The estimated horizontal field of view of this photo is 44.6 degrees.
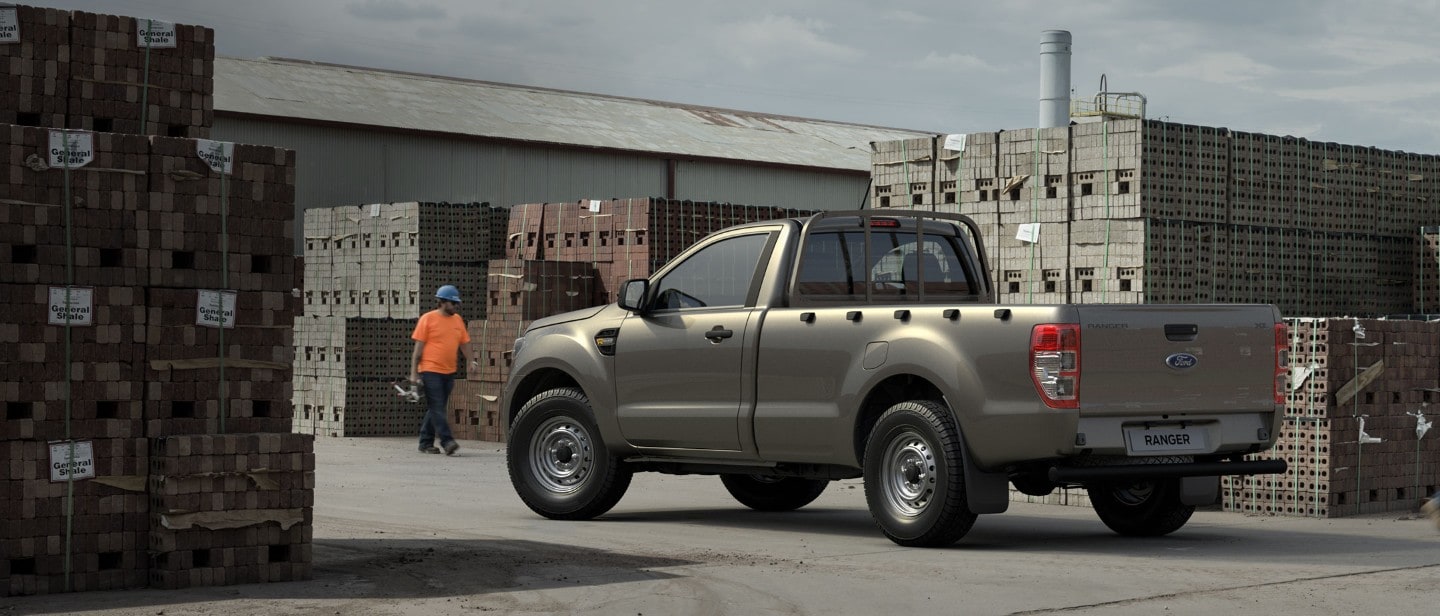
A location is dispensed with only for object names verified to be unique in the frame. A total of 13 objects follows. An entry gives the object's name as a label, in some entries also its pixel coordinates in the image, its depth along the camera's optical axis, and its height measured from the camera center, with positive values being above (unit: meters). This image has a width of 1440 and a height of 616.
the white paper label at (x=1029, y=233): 16.27 +0.83
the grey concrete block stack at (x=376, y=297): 23.75 +0.21
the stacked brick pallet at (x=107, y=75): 8.99 +1.22
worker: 19.48 -0.45
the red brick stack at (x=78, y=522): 8.27 -1.04
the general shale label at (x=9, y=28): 8.92 +1.42
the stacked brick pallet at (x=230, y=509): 8.60 -1.00
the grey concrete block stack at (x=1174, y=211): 15.70 +1.08
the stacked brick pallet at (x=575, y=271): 22.17 +0.57
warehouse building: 36.78 +3.94
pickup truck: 10.00 -0.42
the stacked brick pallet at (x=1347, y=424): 12.93 -0.72
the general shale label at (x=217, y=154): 8.95 +0.80
